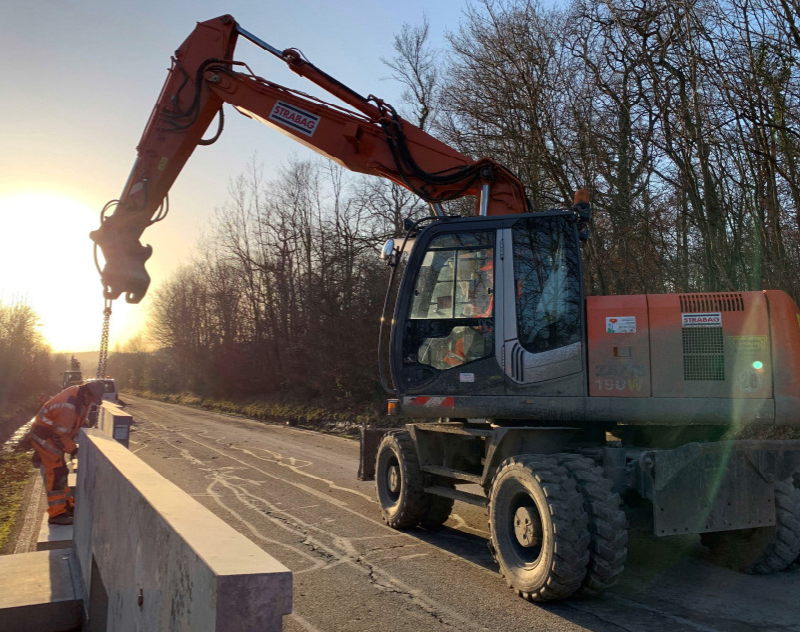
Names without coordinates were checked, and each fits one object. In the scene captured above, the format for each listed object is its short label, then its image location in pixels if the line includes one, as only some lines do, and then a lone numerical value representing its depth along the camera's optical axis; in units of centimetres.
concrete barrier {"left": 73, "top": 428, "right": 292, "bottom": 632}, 231
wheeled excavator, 539
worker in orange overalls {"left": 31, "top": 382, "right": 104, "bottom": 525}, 795
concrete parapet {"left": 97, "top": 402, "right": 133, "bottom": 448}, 805
